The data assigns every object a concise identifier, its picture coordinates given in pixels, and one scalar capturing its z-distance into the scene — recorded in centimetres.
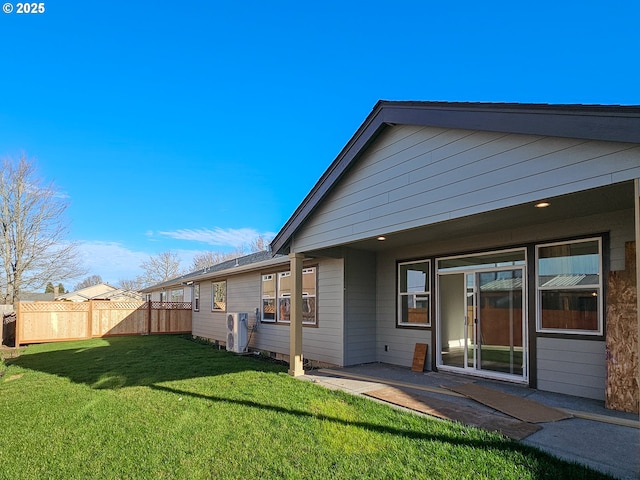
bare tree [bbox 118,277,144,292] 5056
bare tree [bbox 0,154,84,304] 2064
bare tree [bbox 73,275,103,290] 6555
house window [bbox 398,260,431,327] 770
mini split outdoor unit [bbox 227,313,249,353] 1113
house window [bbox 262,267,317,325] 915
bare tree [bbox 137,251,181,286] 4544
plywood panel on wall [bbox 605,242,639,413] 450
